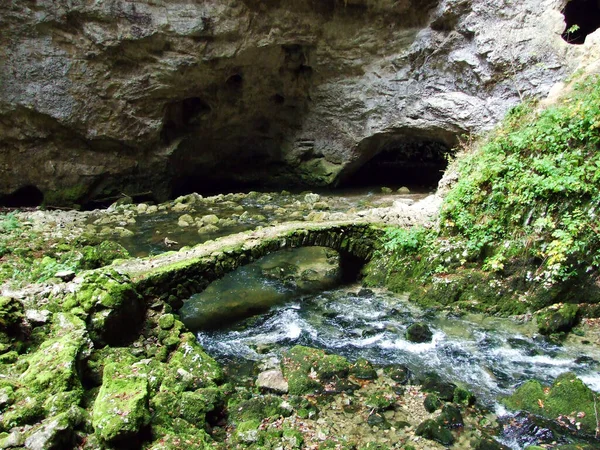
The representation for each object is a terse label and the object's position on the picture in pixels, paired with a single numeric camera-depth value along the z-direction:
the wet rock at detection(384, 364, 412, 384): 4.68
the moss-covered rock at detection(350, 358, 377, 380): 4.74
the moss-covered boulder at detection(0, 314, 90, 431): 3.30
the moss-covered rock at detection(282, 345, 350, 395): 4.52
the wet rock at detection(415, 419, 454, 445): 3.68
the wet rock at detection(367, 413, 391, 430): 3.94
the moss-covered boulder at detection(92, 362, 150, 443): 3.12
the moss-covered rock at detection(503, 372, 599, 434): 3.74
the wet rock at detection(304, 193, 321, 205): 13.76
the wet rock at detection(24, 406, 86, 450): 2.94
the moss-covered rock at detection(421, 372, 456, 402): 4.31
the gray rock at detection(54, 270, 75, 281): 5.28
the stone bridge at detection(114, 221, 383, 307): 5.89
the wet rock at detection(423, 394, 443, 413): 4.10
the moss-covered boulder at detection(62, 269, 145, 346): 4.85
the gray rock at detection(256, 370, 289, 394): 4.53
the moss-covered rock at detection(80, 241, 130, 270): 7.29
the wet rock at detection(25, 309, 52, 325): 4.64
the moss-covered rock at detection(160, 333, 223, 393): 4.32
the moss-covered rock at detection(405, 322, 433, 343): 5.52
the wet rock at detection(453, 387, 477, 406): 4.18
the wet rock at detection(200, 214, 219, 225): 11.38
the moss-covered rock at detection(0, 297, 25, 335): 4.34
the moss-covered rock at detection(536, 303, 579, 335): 5.15
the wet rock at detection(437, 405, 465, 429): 3.84
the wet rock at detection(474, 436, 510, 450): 3.55
